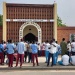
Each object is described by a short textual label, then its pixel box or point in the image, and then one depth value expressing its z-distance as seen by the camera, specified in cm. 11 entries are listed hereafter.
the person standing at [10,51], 1070
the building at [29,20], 2033
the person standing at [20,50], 1069
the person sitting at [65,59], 1130
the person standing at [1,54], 1169
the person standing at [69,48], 1212
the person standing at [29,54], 1287
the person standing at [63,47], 1193
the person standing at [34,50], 1118
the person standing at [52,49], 1103
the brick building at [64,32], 2073
